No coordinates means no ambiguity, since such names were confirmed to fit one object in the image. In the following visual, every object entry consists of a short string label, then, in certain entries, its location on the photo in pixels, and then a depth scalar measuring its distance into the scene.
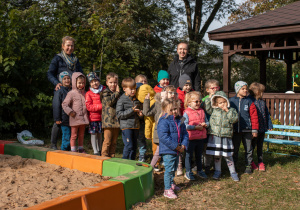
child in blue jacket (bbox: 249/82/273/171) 5.84
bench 7.09
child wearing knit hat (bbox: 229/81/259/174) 5.59
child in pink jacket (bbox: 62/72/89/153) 5.68
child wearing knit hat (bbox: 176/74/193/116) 5.52
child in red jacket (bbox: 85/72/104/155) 5.77
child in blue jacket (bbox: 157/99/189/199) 4.24
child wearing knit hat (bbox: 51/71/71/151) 5.78
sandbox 3.06
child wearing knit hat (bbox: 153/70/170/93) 5.68
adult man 5.91
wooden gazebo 9.80
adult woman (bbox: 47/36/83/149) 5.91
